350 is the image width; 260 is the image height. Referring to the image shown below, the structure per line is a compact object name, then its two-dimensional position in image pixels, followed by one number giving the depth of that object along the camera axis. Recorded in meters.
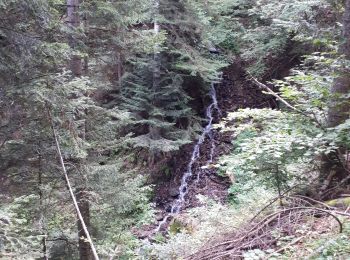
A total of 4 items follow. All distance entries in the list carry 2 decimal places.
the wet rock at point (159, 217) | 10.68
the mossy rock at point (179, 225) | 8.84
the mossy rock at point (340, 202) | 3.90
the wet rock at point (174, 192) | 11.44
